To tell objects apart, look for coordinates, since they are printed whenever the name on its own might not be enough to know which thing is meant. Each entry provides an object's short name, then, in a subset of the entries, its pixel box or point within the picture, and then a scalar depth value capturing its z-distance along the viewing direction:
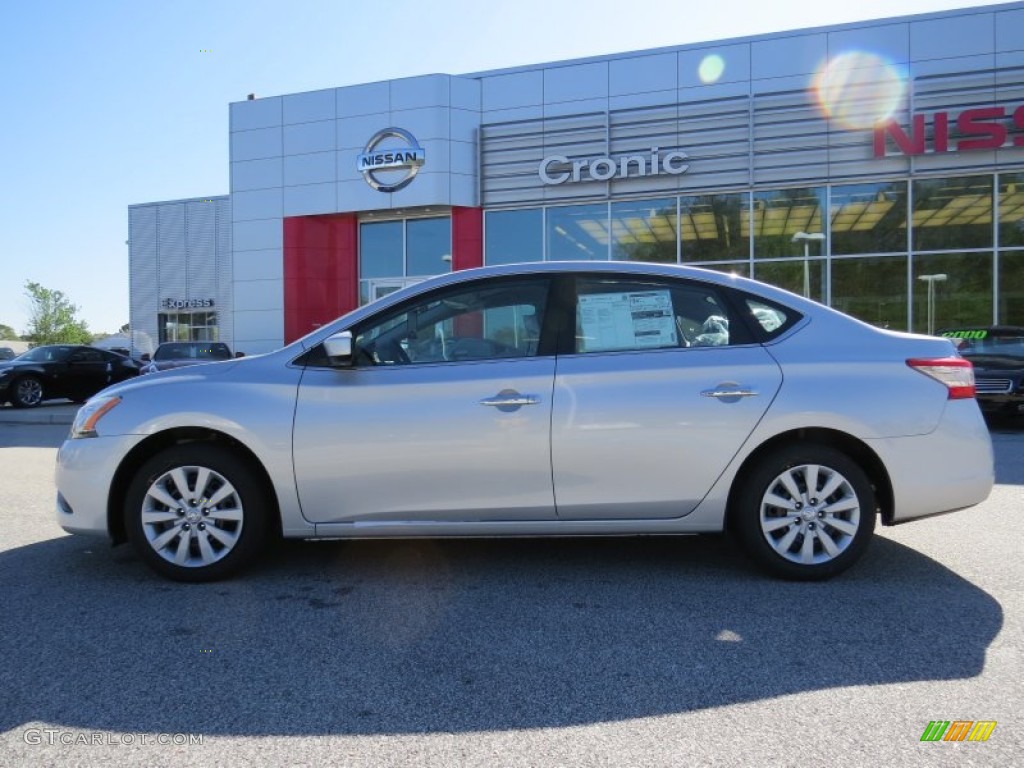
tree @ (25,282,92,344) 68.88
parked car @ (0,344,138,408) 16.64
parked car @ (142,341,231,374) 16.84
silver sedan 3.93
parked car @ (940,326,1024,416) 10.79
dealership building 15.87
